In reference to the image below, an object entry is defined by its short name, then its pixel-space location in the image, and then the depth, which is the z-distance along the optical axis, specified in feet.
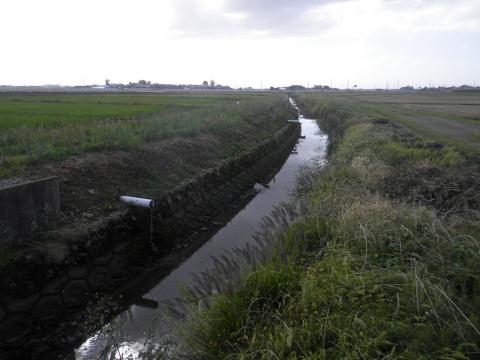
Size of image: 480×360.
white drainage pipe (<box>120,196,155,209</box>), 26.37
